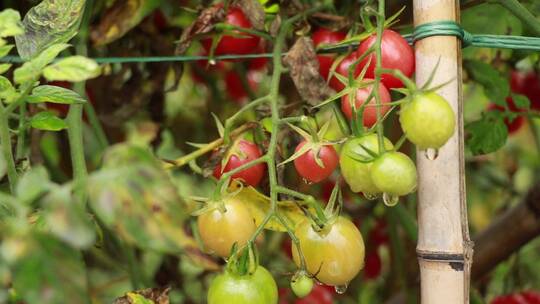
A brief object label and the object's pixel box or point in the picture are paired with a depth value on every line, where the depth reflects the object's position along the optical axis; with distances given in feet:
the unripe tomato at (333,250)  2.23
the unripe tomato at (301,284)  2.18
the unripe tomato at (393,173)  1.94
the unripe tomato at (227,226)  2.24
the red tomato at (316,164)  2.35
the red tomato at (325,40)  2.95
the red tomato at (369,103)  2.18
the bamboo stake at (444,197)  2.31
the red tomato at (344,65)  2.68
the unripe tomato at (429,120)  1.90
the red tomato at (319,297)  4.48
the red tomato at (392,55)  2.31
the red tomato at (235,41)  3.03
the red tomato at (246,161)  2.49
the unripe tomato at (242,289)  2.09
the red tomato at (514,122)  4.05
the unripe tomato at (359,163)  2.05
